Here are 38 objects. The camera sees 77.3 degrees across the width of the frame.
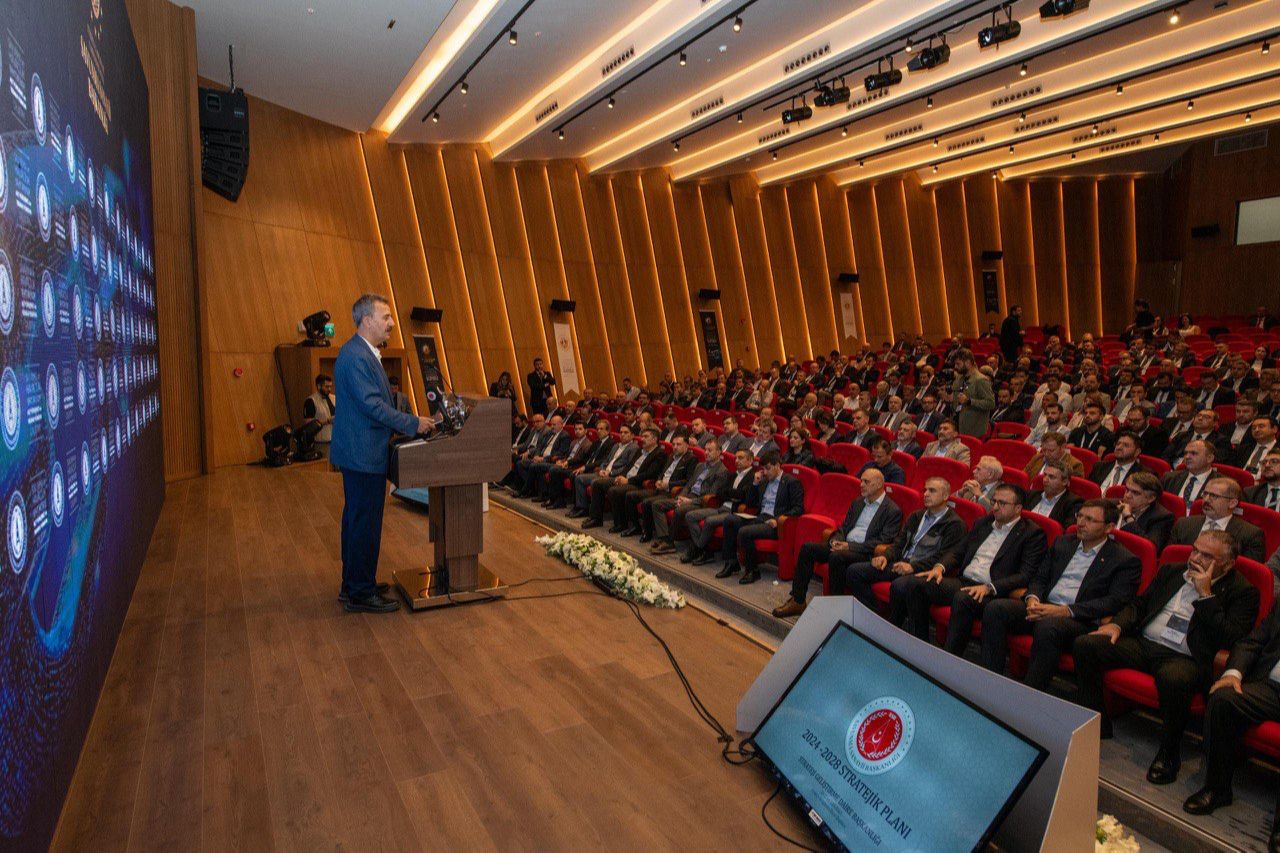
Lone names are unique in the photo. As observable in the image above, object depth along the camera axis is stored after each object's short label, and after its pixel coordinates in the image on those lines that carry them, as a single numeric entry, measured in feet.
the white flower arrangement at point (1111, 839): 6.06
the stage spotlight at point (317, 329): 31.94
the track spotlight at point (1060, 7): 22.70
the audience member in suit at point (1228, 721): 8.45
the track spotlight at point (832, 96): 30.78
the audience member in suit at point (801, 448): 20.56
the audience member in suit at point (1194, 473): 14.76
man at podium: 11.76
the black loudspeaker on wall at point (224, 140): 29.53
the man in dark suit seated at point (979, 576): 11.83
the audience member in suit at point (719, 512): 18.02
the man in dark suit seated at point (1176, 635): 9.23
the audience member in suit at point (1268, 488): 13.38
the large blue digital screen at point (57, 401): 5.83
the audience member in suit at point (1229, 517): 11.23
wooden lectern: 12.05
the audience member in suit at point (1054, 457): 15.44
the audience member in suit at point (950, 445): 19.61
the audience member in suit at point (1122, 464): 16.05
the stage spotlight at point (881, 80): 28.63
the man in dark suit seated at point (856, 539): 14.47
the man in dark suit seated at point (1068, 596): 10.69
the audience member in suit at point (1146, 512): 12.59
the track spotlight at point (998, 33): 24.54
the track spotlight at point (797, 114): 32.70
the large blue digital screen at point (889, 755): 5.67
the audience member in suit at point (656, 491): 20.86
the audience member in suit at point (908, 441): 21.44
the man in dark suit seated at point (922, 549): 13.32
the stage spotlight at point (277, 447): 30.30
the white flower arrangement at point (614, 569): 13.57
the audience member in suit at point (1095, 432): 19.85
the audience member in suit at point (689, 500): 19.35
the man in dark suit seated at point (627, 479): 21.75
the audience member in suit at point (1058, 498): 13.83
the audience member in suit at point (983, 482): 15.08
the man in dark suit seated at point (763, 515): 16.88
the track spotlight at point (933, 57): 26.63
